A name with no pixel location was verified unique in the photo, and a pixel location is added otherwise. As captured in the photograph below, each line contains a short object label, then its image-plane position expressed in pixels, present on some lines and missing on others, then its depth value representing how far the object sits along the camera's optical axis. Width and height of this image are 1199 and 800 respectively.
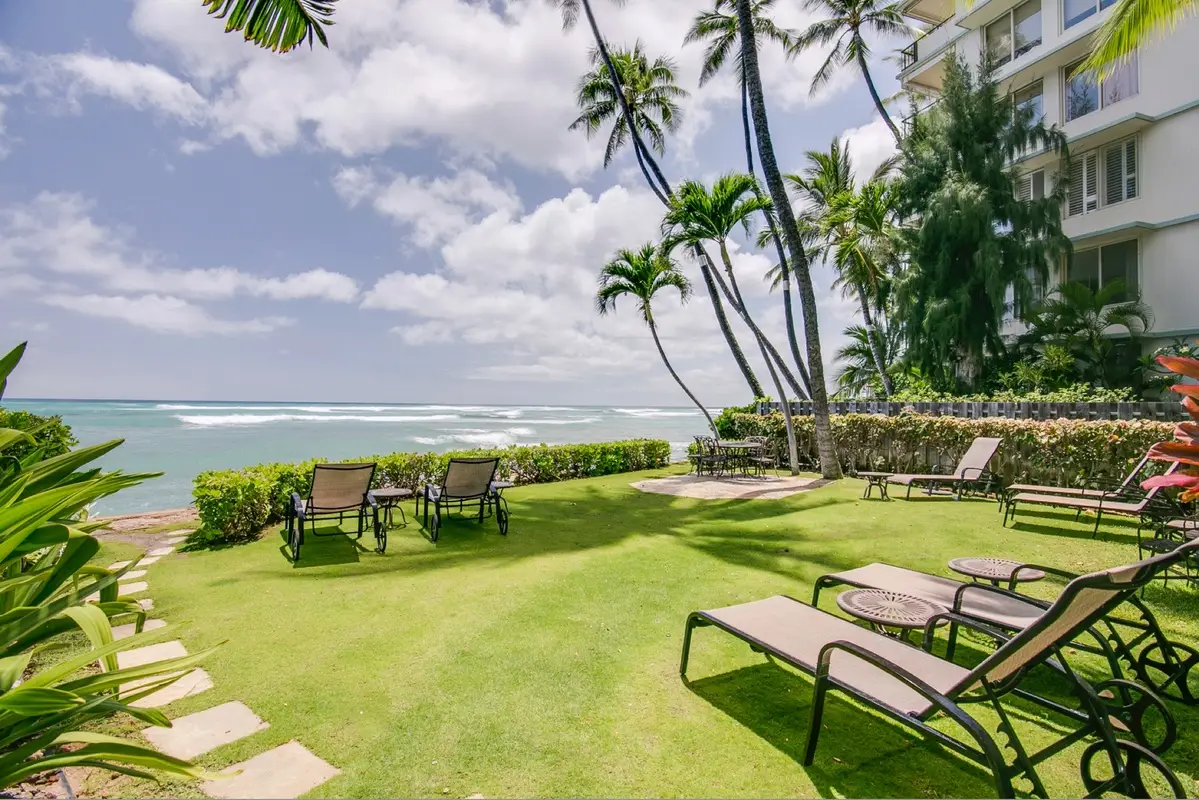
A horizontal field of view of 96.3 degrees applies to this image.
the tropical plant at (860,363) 20.47
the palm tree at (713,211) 11.61
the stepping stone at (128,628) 3.84
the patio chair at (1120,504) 5.62
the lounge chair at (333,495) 5.81
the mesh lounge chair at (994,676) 1.85
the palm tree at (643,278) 14.73
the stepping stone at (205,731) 2.50
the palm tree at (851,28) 19.22
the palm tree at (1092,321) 13.68
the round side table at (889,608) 2.85
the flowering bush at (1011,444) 8.02
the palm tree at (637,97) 18.41
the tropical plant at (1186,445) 2.20
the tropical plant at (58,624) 1.43
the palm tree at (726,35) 18.27
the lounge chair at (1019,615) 2.88
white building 13.90
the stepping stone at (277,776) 2.22
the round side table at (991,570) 3.69
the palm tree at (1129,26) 6.03
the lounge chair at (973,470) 8.38
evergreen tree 15.02
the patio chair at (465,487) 6.73
